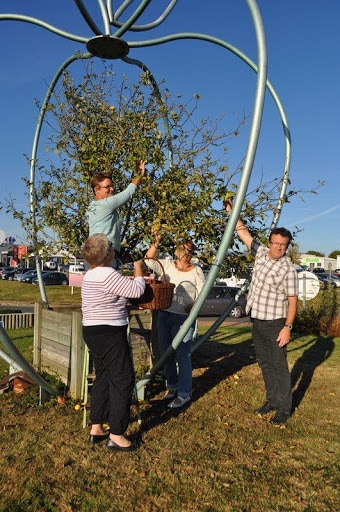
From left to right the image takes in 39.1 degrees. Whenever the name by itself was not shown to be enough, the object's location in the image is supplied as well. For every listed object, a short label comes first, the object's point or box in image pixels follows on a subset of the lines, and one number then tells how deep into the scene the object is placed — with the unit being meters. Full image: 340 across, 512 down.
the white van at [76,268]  41.82
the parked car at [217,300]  21.81
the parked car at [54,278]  41.46
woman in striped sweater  3.87
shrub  12.70
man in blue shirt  4.31
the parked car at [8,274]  50.99
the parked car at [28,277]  46.28
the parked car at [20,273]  48.41
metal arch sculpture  4.22
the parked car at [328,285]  16.60
